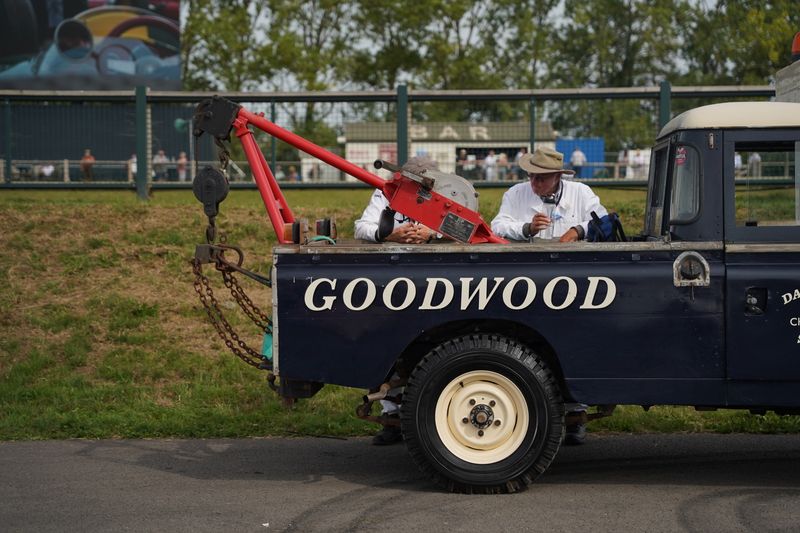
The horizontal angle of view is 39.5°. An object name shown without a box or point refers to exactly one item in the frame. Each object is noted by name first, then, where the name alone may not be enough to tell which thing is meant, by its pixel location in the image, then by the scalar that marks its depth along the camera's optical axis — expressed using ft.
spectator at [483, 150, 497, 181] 48.16
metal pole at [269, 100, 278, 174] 47.90
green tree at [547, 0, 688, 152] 192.03
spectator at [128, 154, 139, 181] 48.49
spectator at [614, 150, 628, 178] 48.16
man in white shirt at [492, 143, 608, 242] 26.23
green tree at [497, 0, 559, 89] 155.53
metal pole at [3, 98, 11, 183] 48.60
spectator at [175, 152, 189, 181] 49.32
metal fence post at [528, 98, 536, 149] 48.61
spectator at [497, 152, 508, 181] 48.11
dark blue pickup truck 21.36
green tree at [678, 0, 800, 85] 123.75
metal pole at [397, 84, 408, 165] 46.85
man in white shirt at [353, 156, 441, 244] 25.03
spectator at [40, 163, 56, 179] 49.06
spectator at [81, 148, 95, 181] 49.57
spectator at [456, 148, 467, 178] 49.17
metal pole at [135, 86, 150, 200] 47.73
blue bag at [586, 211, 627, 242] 24.91
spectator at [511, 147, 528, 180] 48.62
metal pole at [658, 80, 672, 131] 46.29
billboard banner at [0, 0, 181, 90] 133.69
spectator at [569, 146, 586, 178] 50.19
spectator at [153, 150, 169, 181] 49.06
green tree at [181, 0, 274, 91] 134.21
